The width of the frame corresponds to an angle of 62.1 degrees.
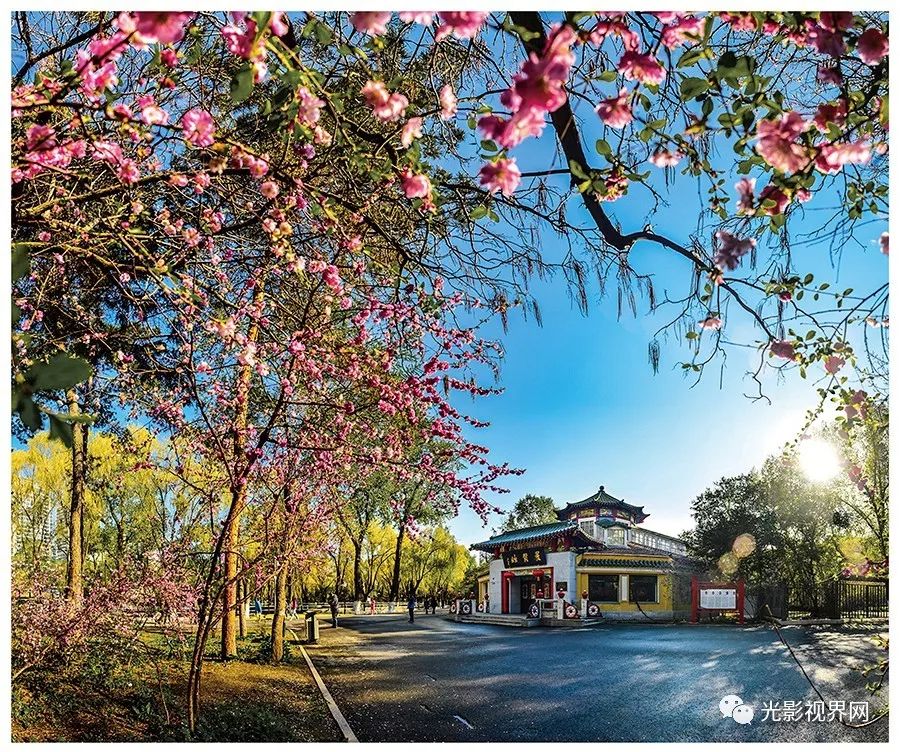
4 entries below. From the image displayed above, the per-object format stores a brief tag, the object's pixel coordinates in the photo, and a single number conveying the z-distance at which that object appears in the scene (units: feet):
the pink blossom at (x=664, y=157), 5.70
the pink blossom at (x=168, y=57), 5.56
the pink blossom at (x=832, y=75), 5.36
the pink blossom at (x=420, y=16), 4.82
